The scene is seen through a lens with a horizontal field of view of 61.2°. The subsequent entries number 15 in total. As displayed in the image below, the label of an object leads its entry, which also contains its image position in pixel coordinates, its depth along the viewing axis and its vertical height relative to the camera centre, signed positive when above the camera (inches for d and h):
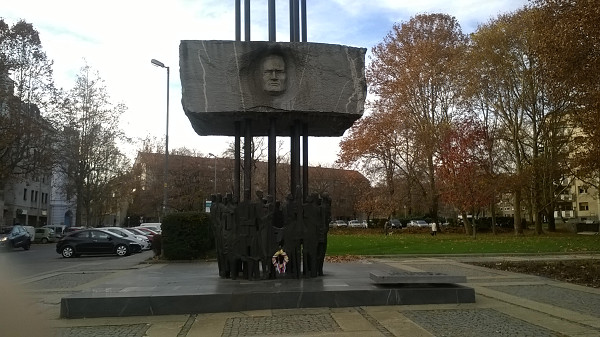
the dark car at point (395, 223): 2515.1 +15.1
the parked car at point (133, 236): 1215.6 -15.3
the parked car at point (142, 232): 1430.4 -5.4
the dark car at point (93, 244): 1098.1 -27.9
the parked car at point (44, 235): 1836.9 -11.8
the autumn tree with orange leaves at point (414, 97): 1701.5 +445.4
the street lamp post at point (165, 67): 1255.5 +410.1
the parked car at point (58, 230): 1966.8 +6.0
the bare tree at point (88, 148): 1797.1 +302.8
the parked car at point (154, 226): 1671.3 +13.9
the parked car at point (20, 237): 1346.0 -13.4
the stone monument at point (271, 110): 434.0 +107.1
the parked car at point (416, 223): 2450.2 +16.4
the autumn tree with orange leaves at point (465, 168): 1482.5 +173.0
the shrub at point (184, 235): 852.6 -9.6
